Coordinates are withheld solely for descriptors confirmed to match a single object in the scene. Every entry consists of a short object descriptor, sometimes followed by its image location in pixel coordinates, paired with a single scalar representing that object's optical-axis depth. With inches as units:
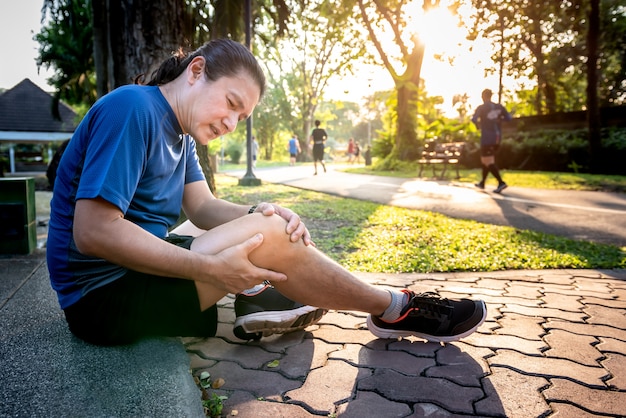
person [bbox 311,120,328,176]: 669.9
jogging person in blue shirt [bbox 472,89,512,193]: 372.8
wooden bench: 494.9
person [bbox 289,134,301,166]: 1114.7
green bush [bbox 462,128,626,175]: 498.9
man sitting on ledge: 59.8
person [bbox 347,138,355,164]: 1445.6
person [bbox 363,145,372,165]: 974.0
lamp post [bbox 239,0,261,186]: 396.2
